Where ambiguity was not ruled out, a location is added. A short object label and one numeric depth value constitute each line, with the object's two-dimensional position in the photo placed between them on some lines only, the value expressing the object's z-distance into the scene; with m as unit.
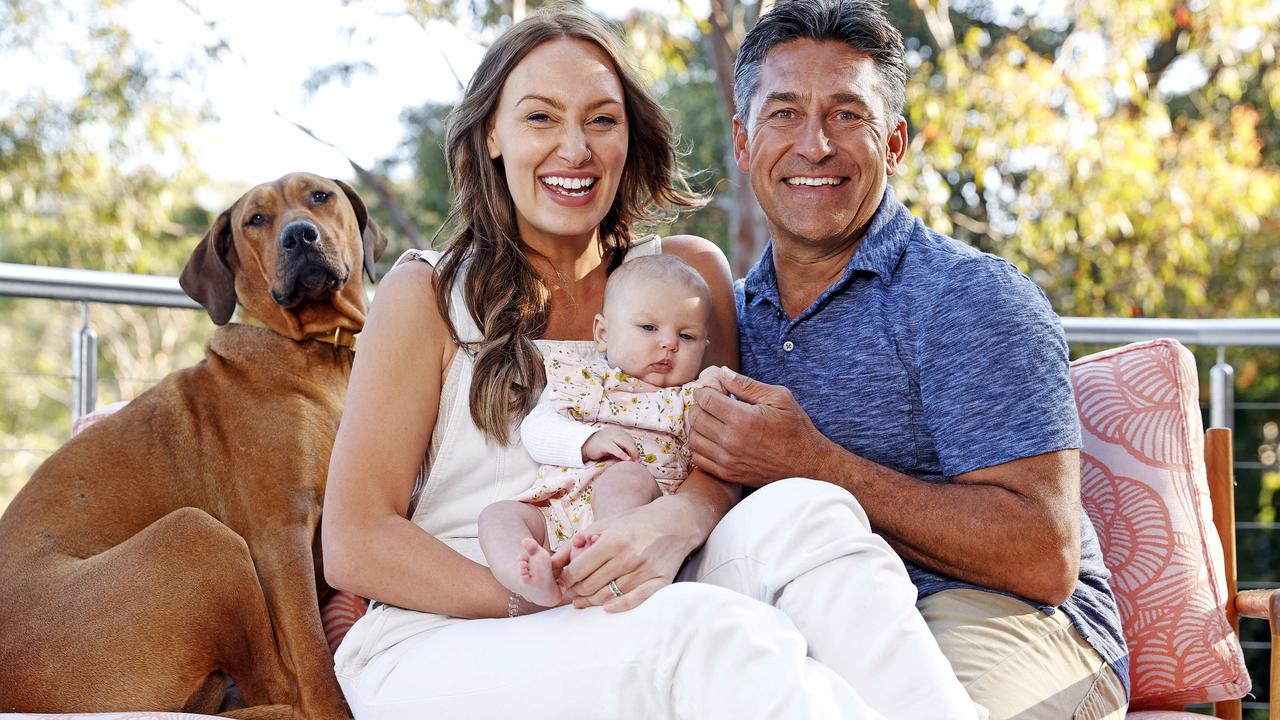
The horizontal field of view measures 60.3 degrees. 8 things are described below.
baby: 2.06
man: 2.03
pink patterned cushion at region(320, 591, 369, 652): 2.61
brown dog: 2.30
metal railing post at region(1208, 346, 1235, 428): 3.44
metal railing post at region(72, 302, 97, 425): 3.27
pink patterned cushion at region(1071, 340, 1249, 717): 2.42
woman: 1.68
